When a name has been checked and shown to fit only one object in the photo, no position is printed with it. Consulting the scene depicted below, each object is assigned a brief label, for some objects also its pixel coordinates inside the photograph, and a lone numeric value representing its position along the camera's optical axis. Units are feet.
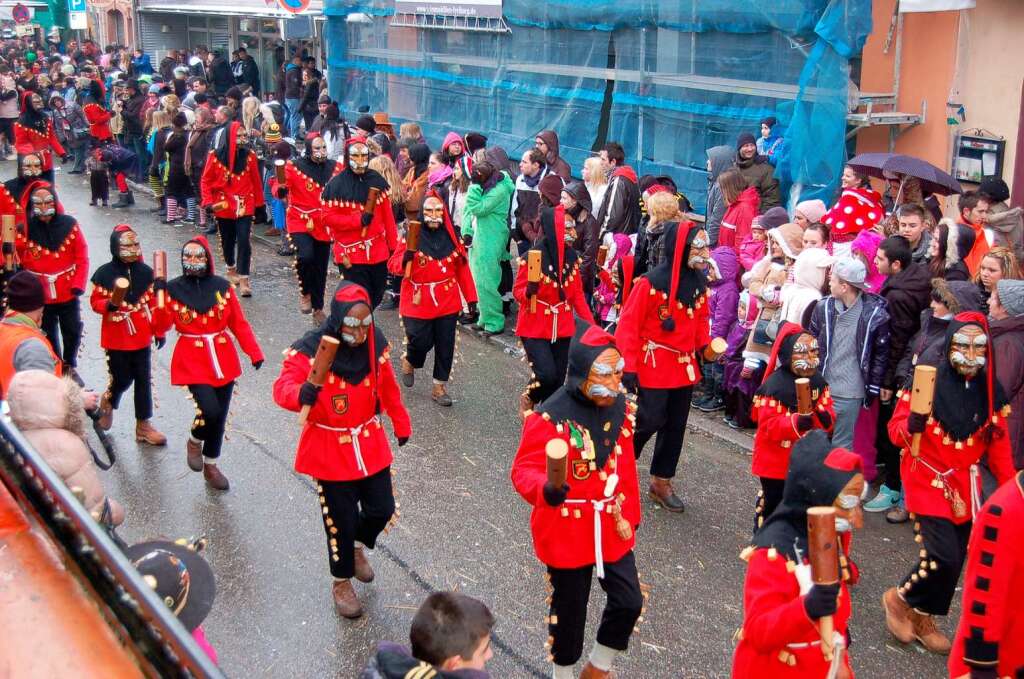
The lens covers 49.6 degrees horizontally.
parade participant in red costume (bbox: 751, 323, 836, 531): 19.93
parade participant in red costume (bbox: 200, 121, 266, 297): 42.06
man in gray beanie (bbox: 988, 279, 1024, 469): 21.39
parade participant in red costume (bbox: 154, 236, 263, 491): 25.04
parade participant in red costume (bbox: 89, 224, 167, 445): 27.14
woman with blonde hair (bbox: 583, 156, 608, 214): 35.35
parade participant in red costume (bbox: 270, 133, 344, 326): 38.22
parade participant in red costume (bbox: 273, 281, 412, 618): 19.30
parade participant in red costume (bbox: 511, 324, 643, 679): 16.48
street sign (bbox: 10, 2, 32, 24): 98.30
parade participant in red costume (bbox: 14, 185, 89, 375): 30.63
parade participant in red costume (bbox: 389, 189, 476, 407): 30.45
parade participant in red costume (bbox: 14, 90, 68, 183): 56.08
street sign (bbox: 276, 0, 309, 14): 67.67
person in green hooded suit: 36.04
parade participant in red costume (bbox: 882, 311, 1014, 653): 18.25
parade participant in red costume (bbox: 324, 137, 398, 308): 34.73
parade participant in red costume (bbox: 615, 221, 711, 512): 23.62
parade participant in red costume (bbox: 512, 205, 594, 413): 27.81
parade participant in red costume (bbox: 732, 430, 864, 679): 13.25
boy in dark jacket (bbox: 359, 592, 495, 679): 11.20
